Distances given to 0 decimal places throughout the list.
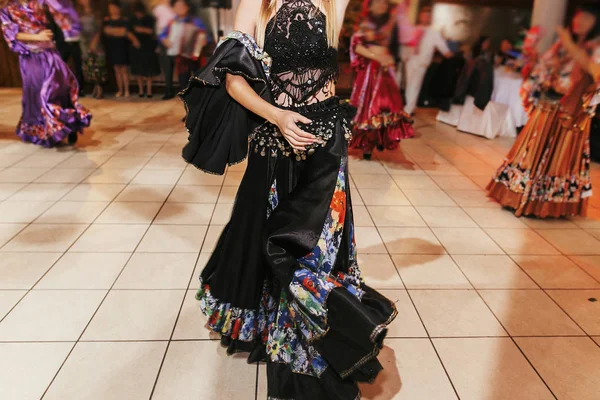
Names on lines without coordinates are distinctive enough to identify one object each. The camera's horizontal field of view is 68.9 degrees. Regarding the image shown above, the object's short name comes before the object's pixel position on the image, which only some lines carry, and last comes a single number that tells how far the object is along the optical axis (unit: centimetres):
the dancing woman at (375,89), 449
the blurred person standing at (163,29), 539
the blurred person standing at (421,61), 691
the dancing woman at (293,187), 145
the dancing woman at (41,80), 439
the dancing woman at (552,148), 326
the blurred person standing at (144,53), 848
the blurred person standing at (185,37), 529
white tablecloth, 627
